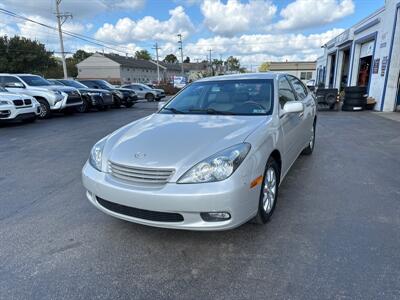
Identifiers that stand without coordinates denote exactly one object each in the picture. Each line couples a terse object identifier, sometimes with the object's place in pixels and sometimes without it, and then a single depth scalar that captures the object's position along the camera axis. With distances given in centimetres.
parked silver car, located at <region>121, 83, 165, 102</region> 2250
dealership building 1195
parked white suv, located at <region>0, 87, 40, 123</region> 869
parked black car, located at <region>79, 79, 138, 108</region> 1561
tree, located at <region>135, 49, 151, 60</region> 10069
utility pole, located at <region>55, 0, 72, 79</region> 2530
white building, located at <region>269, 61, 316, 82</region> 5877
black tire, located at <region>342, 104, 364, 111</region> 1315
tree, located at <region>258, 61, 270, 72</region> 6660
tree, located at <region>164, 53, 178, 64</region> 12194
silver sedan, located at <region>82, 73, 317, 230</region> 218
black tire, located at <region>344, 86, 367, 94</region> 1272
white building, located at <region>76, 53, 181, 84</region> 6069
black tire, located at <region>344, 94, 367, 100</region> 1292
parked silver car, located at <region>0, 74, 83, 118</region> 1078
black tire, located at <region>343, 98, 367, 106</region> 1306
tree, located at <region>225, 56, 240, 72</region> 10549
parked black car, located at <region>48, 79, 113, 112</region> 1336
